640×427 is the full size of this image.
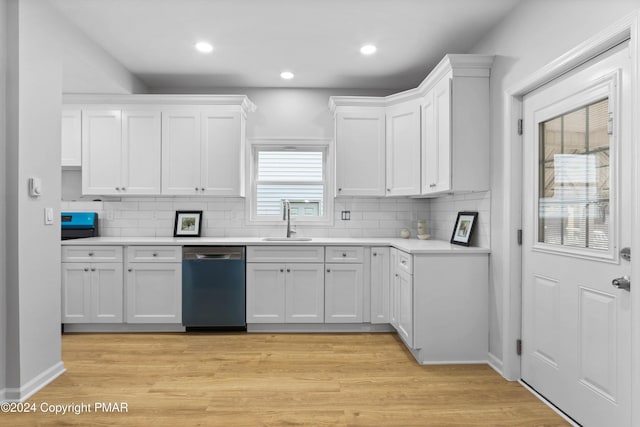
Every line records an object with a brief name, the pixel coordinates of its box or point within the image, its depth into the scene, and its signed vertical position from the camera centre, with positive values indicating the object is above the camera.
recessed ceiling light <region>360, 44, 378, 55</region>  3.35 +1.47
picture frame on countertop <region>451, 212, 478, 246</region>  3.21 -0.13
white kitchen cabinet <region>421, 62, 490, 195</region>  2.99 +0.64
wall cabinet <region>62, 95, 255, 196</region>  3.96 +0.75
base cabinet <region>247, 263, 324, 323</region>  3.70 -0.77
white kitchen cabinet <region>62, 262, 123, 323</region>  3.65 -0.76
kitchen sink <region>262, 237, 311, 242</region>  3.97 -0.28
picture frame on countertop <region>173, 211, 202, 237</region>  4.23 -0.12
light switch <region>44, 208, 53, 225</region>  2.55 -0.02
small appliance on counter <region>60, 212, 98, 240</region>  4.18 -0.14
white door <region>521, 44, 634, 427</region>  1.81 -0.14
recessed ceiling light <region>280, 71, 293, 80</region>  3.94 +1.45
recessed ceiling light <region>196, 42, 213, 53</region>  3.30 +1.46
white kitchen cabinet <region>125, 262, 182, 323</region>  3.67 -0.77
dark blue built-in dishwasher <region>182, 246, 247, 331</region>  3.67 -0.71
